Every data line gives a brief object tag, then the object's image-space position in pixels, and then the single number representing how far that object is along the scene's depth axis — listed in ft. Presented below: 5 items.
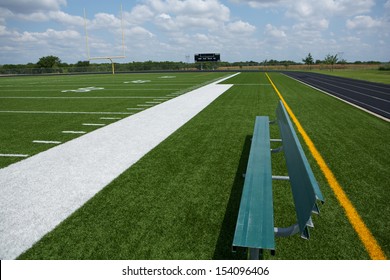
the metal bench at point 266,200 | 6.91
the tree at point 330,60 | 255.29
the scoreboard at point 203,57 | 281.54
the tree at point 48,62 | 297.33
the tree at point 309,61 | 296.92
